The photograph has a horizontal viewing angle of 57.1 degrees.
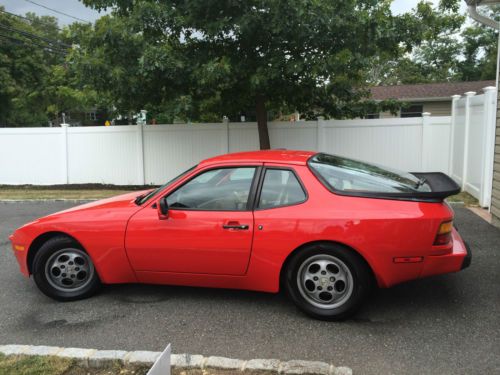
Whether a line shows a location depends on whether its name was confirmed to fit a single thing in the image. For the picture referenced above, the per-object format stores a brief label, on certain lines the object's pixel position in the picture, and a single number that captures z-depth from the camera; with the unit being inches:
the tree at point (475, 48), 1527.3
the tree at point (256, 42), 389.7
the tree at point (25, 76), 1163.9
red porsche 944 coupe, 148.4
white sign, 95.2
